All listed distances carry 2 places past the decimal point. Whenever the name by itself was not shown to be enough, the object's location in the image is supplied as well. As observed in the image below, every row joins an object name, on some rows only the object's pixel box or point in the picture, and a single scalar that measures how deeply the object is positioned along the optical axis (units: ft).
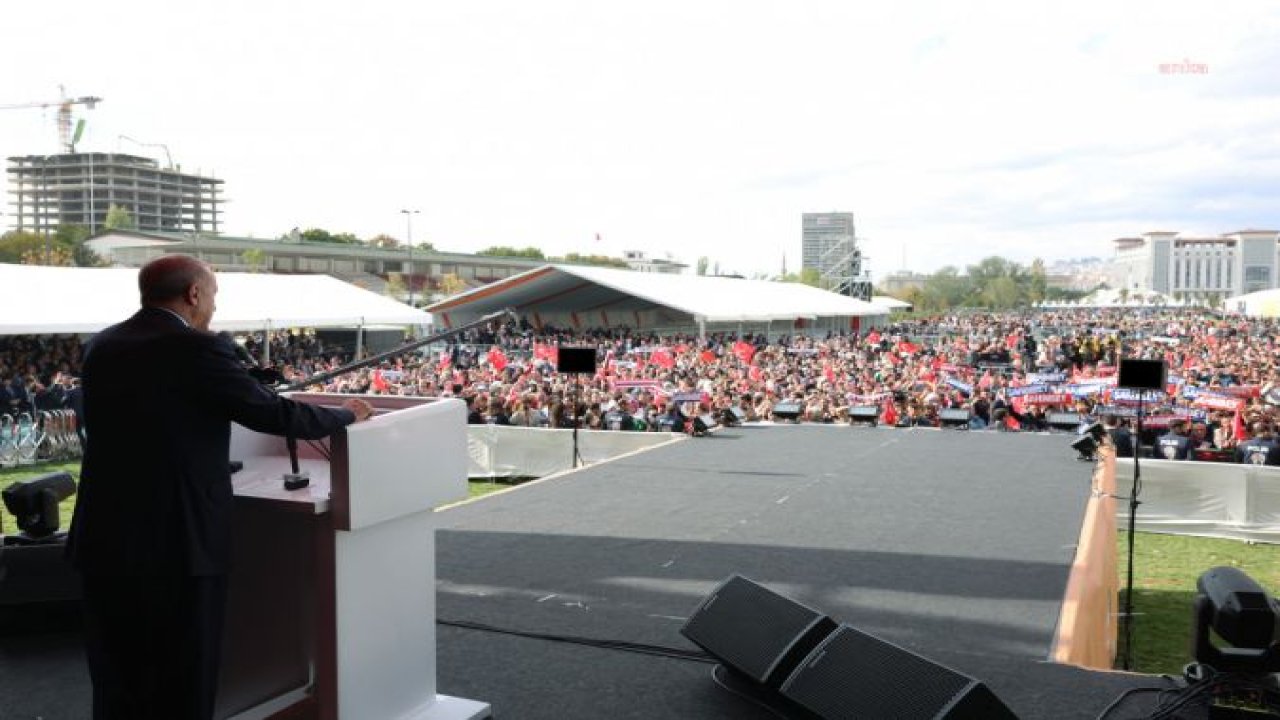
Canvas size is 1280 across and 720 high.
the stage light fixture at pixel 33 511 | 16.24
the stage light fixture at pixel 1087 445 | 36.37
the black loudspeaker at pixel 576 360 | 41.57
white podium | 9.61
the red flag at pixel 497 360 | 76.69
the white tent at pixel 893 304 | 292.92
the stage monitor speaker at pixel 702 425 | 47.73
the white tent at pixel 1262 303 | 154.10
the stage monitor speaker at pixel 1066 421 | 50.26
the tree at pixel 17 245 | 241.14
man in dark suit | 8.25
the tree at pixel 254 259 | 242.84
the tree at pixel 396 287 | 268.41
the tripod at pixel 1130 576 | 21.63
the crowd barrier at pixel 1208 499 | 36.91
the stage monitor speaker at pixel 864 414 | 53.47
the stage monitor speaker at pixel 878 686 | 9.61
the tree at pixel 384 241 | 416.67
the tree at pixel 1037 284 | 529.04
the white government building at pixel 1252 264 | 636.89
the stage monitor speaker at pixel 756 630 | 11.75
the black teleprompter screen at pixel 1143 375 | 27.50
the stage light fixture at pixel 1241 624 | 10.43
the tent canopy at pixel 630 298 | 127.54
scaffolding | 278.05
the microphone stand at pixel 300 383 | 9.50
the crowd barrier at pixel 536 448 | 48.78
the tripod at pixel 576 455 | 42.24
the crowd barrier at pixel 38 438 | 48.55
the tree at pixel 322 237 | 353.65
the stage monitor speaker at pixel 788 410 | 55.31
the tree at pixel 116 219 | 342.64
